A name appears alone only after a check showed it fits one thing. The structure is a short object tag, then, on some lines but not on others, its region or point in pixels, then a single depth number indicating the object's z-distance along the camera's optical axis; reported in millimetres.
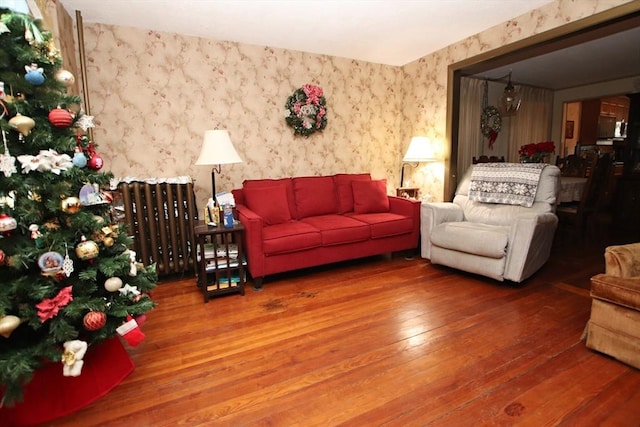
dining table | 3939
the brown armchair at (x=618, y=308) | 1647
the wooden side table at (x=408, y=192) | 3969
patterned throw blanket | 2990
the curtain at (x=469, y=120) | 4898
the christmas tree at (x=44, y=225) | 1308
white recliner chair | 2586
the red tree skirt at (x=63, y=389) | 1357
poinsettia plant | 3635
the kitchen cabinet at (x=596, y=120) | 6320
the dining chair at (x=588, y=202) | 3707
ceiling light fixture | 3844
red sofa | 2762
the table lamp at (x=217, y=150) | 2600
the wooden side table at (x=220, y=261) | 2549
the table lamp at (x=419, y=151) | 3615
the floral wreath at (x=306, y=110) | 3557
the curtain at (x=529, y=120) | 5515
